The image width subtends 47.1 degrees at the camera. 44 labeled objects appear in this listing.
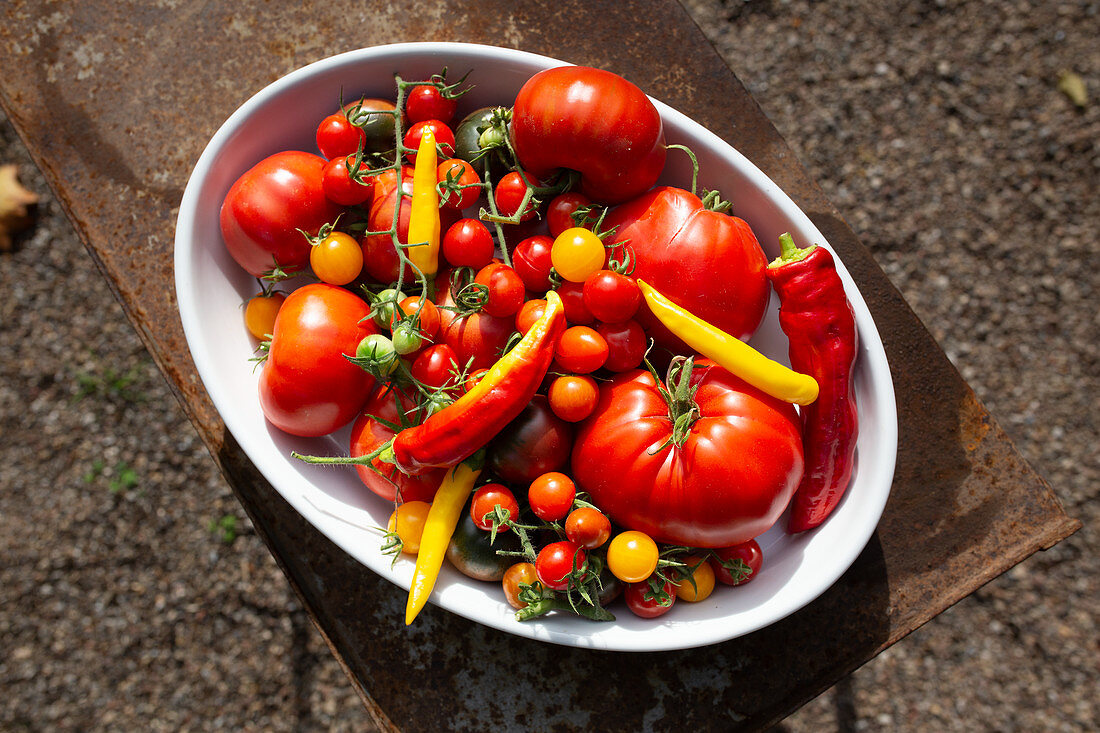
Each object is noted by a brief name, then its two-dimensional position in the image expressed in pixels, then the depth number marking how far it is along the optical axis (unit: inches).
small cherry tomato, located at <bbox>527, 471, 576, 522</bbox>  23.5
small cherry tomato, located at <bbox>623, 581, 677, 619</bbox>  24.0
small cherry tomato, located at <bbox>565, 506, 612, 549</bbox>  23.3
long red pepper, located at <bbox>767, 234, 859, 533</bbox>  24.3
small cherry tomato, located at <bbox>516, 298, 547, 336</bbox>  23.9
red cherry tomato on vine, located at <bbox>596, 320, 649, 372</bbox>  24.1
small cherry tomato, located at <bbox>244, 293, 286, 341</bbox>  25.7
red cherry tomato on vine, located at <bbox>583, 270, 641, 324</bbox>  23.3
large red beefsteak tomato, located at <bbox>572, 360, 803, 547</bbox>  23.5
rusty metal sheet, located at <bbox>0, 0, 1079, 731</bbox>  26.3
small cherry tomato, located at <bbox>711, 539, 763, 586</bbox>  24.5
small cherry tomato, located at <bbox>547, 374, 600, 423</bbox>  23.7
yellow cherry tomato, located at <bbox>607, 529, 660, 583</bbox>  23.5
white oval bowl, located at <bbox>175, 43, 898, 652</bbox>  24.1
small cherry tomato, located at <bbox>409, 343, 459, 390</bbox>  24.0
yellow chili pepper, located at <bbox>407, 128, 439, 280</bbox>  24.3
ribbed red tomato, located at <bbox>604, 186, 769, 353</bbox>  24.2
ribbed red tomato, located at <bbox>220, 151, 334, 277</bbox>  24.6
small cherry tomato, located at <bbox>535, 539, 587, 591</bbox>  23.3
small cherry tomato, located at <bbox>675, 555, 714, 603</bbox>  24.6
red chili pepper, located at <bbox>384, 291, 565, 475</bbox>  23.2
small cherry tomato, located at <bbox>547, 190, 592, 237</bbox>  24.7
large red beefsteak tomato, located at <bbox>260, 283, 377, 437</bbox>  24.0
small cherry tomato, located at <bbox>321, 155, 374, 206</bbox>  24.4
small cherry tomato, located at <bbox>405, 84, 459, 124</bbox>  25.6
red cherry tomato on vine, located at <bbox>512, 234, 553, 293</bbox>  24.5
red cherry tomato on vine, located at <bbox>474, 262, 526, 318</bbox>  24.0
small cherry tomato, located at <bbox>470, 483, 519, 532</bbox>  23.8
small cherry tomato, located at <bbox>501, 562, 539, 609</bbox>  24.2
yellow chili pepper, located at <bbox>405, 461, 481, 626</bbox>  23.9
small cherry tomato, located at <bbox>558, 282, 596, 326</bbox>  24.3
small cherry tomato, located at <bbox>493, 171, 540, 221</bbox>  24.6
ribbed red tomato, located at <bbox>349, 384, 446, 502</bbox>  24.5
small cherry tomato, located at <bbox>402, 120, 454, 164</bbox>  25.0
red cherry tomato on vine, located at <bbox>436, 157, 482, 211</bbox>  24.3
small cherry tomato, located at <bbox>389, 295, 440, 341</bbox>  23.7
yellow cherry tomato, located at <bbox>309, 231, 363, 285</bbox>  24.5
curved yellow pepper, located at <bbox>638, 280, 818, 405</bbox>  23.8
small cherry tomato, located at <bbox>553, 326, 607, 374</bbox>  23.5
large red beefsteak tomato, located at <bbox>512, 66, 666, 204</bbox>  23.8
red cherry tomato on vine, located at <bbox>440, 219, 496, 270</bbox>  24.4
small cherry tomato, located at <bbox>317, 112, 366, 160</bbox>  24.8
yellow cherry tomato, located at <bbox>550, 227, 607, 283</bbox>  23.6
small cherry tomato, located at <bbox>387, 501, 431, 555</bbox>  24.5
